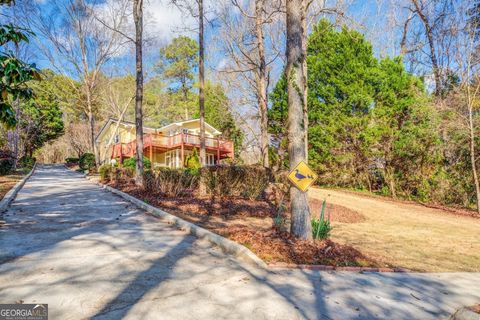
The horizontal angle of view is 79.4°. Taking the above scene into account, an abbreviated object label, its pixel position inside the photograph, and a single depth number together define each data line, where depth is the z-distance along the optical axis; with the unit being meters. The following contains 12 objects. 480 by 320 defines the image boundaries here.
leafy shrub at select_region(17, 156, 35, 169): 30.81
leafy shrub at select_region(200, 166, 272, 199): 11.14
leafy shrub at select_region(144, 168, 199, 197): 11.02
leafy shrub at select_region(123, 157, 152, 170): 21.52
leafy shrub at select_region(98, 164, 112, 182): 16.26
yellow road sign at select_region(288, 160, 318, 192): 5.42
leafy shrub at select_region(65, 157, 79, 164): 43.12
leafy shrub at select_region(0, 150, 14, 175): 19.06
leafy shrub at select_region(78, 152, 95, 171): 27.61
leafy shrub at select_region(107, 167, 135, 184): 15.60
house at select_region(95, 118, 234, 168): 27.98
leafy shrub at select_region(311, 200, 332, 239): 5.67
